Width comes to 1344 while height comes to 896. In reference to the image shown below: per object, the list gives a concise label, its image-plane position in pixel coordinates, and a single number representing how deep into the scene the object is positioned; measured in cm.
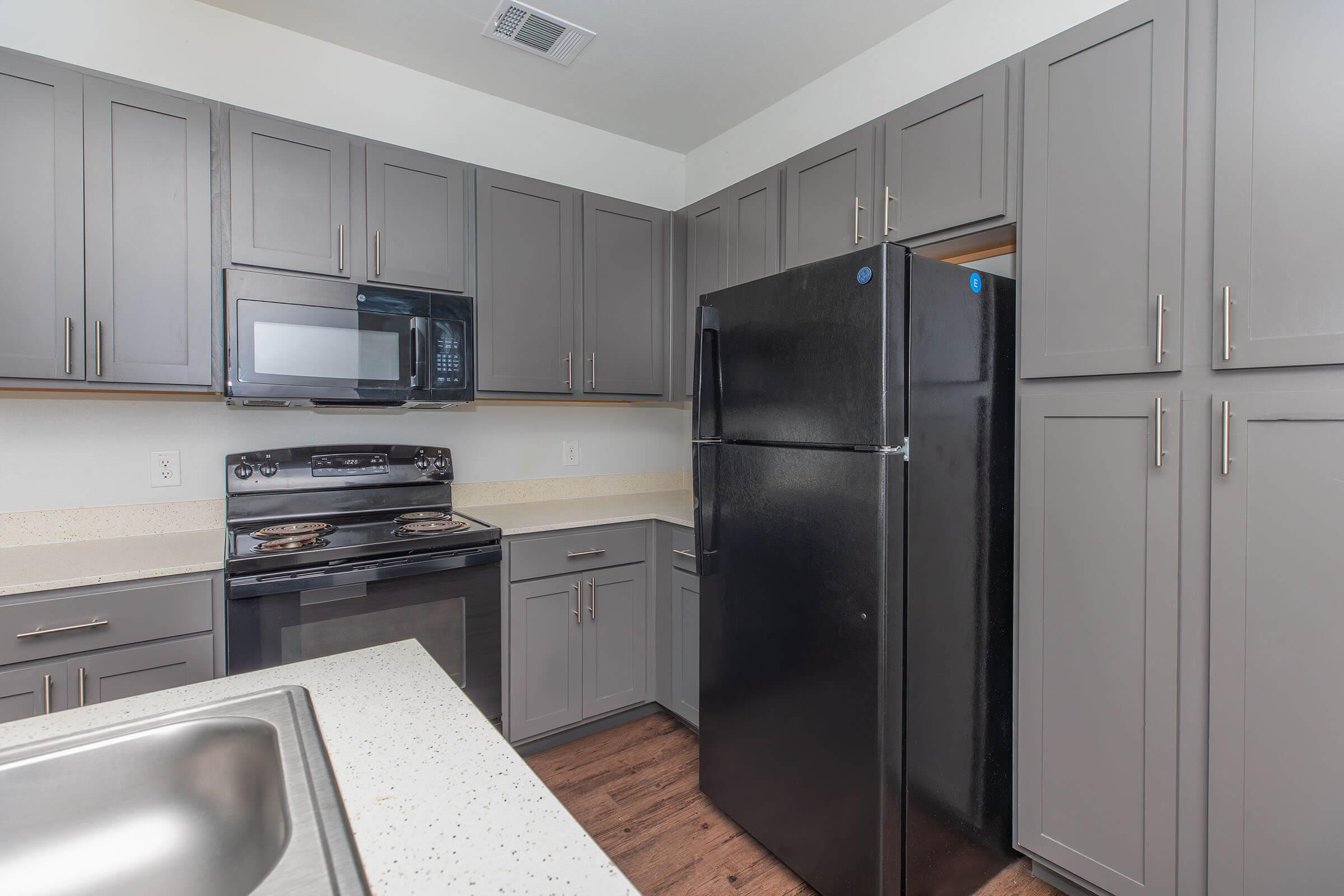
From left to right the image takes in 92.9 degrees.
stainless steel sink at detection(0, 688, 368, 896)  66
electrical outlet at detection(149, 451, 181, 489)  211
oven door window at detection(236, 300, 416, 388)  196
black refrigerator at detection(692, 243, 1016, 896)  149
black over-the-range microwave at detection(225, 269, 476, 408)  195
